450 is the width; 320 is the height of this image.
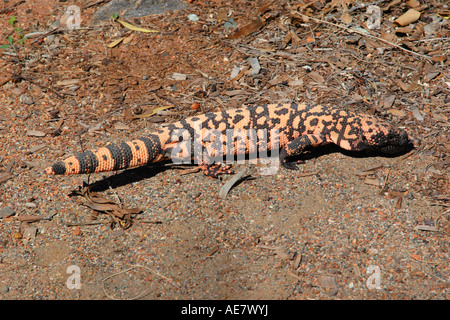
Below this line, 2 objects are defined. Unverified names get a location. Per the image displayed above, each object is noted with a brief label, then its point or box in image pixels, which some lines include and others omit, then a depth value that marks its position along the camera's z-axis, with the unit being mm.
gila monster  3574
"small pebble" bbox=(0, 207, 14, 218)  3236
